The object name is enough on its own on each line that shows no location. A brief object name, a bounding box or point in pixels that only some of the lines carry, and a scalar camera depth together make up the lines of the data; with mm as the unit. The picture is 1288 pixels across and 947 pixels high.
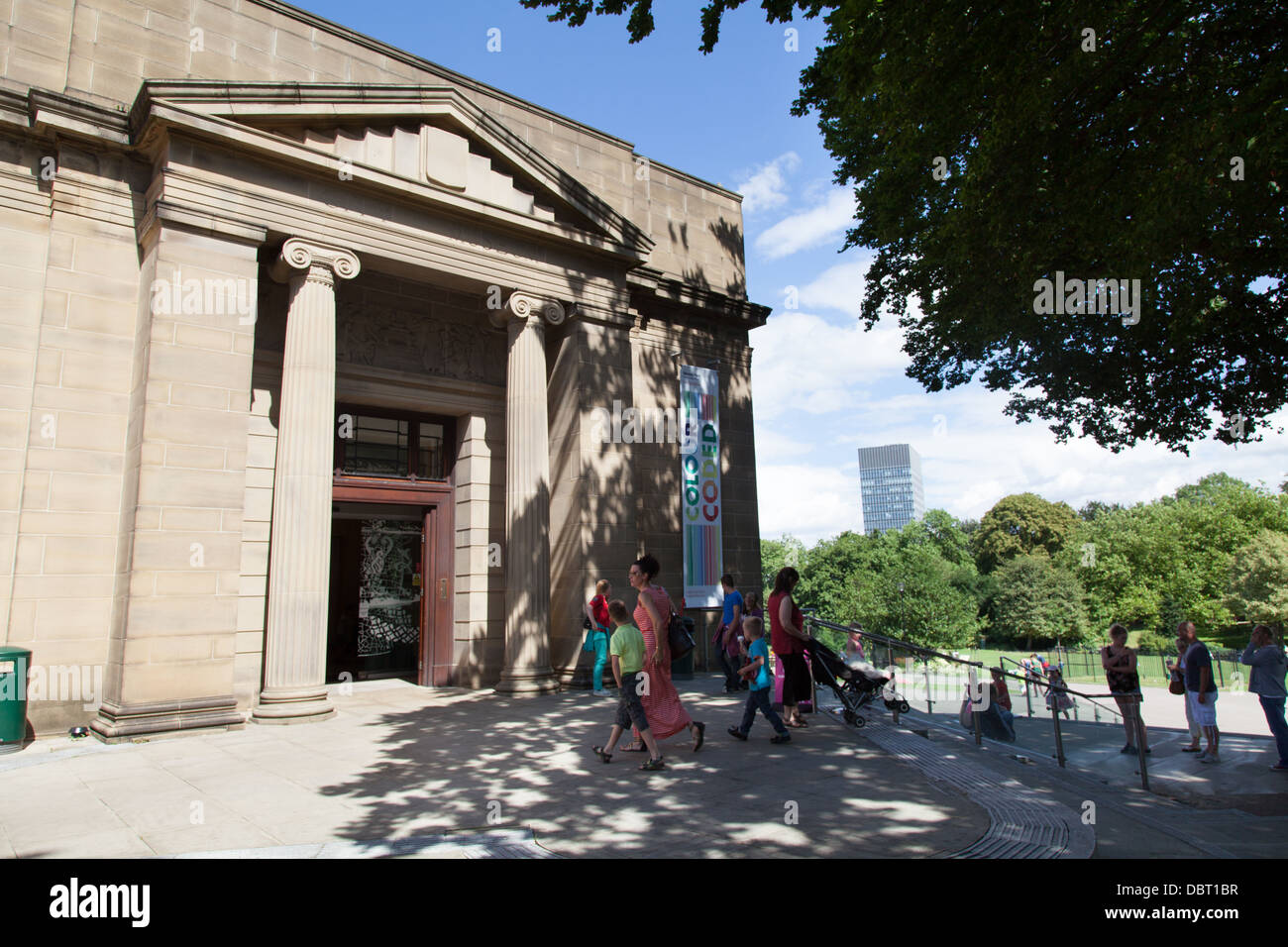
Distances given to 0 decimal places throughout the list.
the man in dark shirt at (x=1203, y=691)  11297
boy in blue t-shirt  8500
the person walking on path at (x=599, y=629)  12328
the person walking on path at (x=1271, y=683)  10508
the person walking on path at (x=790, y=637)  8719
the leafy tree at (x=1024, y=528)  70062
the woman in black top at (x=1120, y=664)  11289
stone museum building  9703
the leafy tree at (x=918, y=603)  60312
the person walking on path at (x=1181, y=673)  11781
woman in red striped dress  7598
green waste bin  8602
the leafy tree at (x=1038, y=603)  56594
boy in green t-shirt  7383
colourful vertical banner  16234
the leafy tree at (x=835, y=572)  68625
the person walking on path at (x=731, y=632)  11453
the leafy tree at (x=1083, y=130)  6617
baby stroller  9484
